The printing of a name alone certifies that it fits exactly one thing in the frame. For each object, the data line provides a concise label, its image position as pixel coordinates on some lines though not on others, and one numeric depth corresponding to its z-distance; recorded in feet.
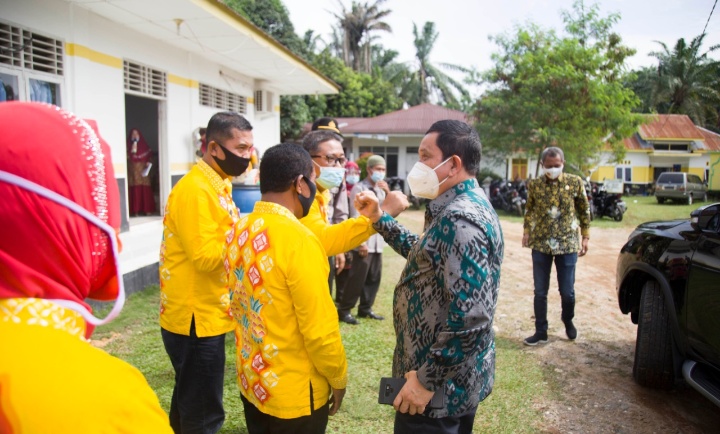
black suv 10.43
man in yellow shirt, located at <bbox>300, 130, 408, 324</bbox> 8.94
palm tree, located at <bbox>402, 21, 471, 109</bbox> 113.80
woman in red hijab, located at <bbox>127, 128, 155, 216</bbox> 29.68
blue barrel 17.01
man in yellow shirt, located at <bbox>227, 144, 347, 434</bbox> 6.37
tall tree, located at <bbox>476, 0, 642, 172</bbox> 57.82
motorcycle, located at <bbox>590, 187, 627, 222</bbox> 54.70
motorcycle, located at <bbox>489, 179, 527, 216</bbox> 60.85
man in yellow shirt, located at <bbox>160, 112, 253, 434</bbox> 8.52
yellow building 106.63
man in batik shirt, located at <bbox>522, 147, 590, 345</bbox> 15.57
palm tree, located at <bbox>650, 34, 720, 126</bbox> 119.55
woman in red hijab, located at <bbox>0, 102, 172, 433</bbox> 2.56
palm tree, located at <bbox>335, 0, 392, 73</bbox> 114.52
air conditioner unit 40.96
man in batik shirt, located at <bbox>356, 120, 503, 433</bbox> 6.07
